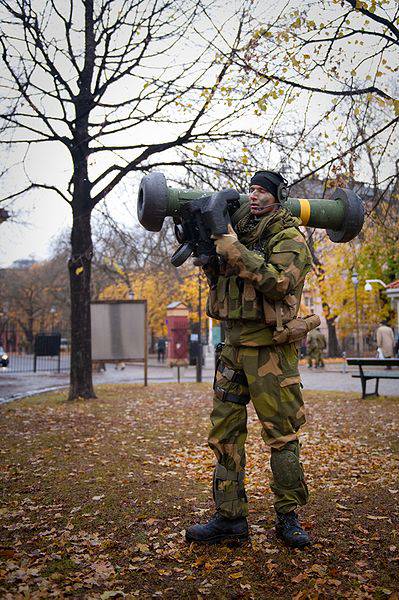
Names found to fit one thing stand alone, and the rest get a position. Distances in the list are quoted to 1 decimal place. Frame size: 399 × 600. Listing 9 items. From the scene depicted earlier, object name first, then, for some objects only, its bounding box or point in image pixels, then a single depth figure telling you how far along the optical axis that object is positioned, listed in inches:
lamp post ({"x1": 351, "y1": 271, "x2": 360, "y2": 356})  1117.9
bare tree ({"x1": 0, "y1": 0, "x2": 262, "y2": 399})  449.4
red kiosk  930.5
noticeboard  593.0
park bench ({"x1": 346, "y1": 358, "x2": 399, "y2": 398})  433.1
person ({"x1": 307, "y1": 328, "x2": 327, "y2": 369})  977.0
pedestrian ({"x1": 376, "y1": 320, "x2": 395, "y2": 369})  689.0
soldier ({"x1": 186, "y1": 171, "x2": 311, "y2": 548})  142.9
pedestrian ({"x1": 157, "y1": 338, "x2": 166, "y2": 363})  1377.5
